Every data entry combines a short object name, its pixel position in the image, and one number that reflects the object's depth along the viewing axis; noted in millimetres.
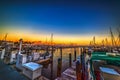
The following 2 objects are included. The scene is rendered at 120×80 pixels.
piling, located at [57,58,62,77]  4094
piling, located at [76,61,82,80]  2121
